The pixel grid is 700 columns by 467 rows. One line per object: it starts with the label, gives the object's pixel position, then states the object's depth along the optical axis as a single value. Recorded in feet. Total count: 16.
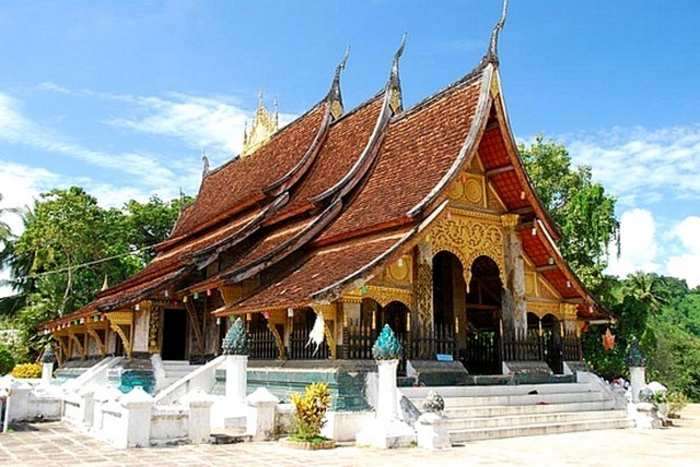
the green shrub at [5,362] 86.94
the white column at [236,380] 32.63
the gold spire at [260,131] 65.21
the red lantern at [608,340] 54.85
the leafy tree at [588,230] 81.05
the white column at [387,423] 27.86
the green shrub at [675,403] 43.69
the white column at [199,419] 28.30
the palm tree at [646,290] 83.98
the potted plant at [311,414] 27.63
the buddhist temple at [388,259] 33.73
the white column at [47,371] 60.95
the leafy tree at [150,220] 112.88
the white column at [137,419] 26.94
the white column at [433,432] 27.12
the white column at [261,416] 29.19
